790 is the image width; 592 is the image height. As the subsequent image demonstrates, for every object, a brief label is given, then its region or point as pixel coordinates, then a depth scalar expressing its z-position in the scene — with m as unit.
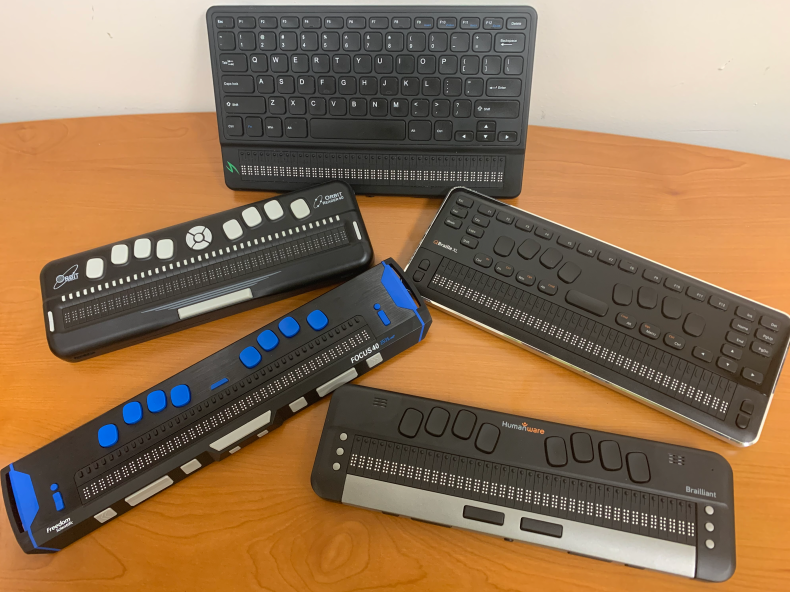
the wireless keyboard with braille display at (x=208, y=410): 0.53
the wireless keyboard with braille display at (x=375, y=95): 0.66
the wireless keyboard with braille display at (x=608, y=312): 0.56
